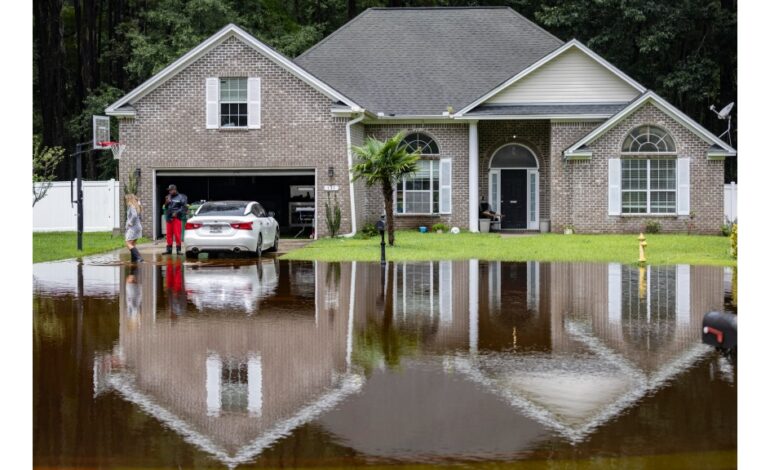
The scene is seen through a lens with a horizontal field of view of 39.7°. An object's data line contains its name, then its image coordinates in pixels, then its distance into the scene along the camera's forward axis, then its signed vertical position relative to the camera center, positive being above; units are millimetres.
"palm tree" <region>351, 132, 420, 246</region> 28578 +1538
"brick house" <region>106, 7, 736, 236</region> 32812 +2787
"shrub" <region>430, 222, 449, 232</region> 35719 -239
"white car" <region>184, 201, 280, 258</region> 25141 -205
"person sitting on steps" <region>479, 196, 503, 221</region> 36531 +293
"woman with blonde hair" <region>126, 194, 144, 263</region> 23625 -47
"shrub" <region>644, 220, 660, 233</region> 34094 -210
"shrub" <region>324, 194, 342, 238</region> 32938 +202
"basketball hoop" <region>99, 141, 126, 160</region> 32191 +2278
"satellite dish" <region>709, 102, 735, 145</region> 30242 +3093
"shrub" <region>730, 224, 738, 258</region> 23688 -537
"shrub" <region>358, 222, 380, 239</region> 33531 -310
